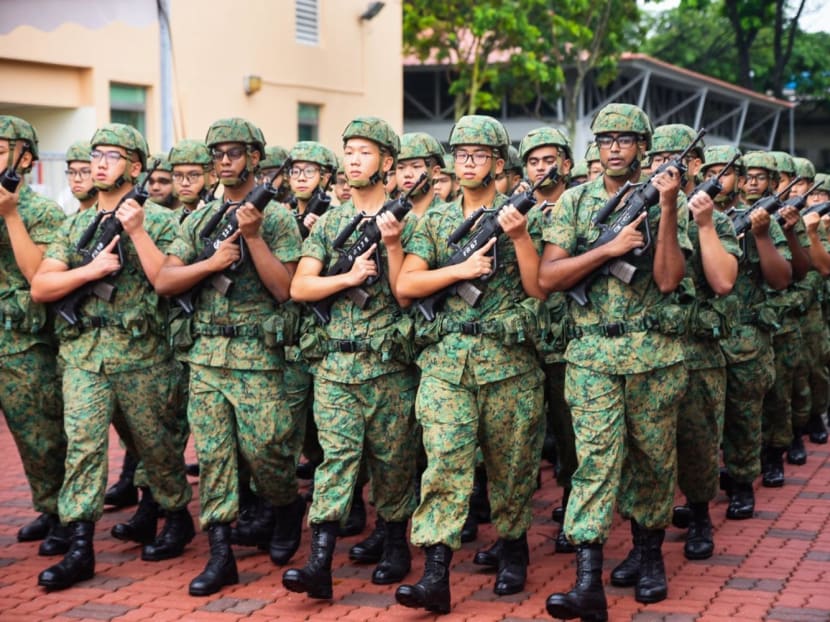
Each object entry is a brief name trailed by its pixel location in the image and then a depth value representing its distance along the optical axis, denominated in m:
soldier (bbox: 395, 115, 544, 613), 6.37
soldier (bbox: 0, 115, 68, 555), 7.33
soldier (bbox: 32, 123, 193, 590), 6.89
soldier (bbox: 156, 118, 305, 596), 6.80
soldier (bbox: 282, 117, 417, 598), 6.54
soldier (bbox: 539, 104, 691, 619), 6.16
